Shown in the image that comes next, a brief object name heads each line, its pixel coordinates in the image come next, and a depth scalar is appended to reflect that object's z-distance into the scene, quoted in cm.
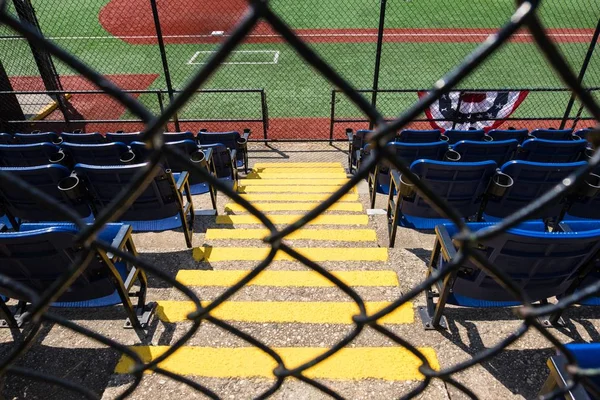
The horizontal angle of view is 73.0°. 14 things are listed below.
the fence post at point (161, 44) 653
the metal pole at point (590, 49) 685
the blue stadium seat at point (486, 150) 466
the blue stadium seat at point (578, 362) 170
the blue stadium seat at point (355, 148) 668
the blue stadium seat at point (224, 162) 578
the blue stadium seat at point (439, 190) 371
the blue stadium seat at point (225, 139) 677
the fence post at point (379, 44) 657
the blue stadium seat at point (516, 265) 241
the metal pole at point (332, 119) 797
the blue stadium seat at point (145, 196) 379
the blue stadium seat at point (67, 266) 254
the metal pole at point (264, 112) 803
